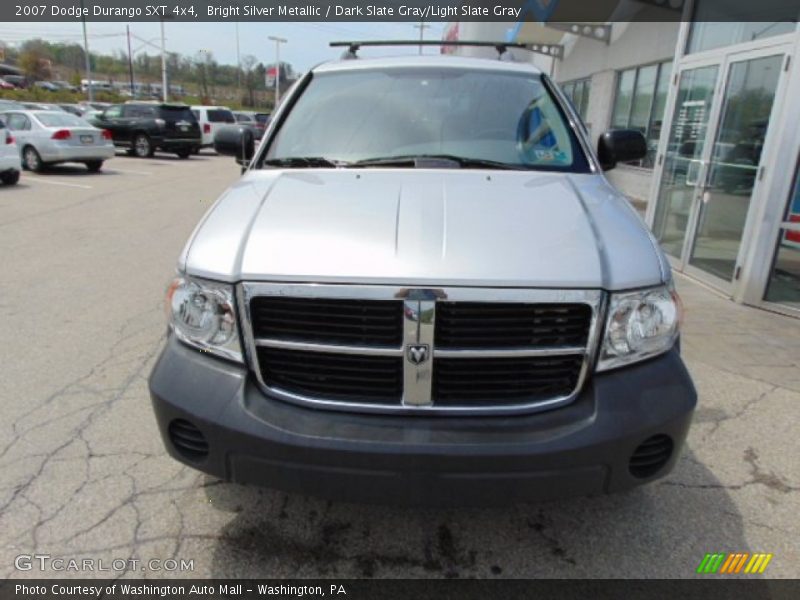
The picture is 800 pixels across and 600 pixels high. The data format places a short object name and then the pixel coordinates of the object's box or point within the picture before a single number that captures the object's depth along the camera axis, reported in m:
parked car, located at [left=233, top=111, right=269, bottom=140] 27.85
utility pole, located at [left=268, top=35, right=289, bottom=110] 48.95
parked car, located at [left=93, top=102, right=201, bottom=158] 20.08
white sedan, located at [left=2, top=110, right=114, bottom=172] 14.43
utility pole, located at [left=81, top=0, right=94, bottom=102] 42.73
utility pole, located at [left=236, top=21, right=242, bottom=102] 68.18
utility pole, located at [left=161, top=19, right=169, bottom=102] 40.00
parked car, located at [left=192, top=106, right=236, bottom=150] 23.05
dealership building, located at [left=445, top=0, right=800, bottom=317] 5.29
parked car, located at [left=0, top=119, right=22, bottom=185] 11.72
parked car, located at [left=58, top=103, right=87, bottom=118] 26.07
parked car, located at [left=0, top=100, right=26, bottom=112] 18.98
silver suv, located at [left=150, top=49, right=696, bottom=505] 1.89
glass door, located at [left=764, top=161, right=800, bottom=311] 5.35
